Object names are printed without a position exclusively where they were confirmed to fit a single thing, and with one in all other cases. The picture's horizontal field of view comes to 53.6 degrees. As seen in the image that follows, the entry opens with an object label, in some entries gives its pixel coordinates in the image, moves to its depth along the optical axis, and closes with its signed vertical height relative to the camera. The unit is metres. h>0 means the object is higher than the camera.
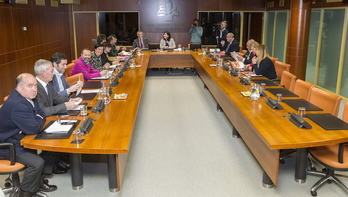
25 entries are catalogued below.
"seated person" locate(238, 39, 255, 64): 7.26 -0.67
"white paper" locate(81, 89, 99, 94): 4.88 -0.92
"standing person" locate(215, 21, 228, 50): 10.14 -0.32
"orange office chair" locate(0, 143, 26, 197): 3.09 -1.26
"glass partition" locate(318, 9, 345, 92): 7.70 -0.51
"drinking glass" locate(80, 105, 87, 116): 3.78 -0.92
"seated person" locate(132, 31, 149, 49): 10.93 -0.57
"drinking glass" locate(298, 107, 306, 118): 3.68 -0.90
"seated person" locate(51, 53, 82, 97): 4.56 -0.70
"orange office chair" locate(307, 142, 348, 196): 3.27 -1.28
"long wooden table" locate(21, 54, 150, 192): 2.98 -1.02
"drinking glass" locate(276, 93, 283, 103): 4.28 -0.88
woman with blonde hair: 6.10 -0.69
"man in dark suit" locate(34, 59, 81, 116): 3.79 -0.75
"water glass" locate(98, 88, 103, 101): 4.50 -0.89
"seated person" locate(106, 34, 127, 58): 8.95 -0.59
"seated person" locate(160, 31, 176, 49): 11.16 -0.58
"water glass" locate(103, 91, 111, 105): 4.30 -0.91
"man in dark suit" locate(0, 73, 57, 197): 3.14 -0.91
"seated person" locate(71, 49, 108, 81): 5.87 -0.71
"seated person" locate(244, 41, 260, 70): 6.44 -0.56
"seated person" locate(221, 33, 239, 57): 9.05 -0.52
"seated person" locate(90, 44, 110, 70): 6.79 -0.69
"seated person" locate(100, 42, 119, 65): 7.55 -0.66
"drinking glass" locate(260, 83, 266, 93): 4.70 -0.84
